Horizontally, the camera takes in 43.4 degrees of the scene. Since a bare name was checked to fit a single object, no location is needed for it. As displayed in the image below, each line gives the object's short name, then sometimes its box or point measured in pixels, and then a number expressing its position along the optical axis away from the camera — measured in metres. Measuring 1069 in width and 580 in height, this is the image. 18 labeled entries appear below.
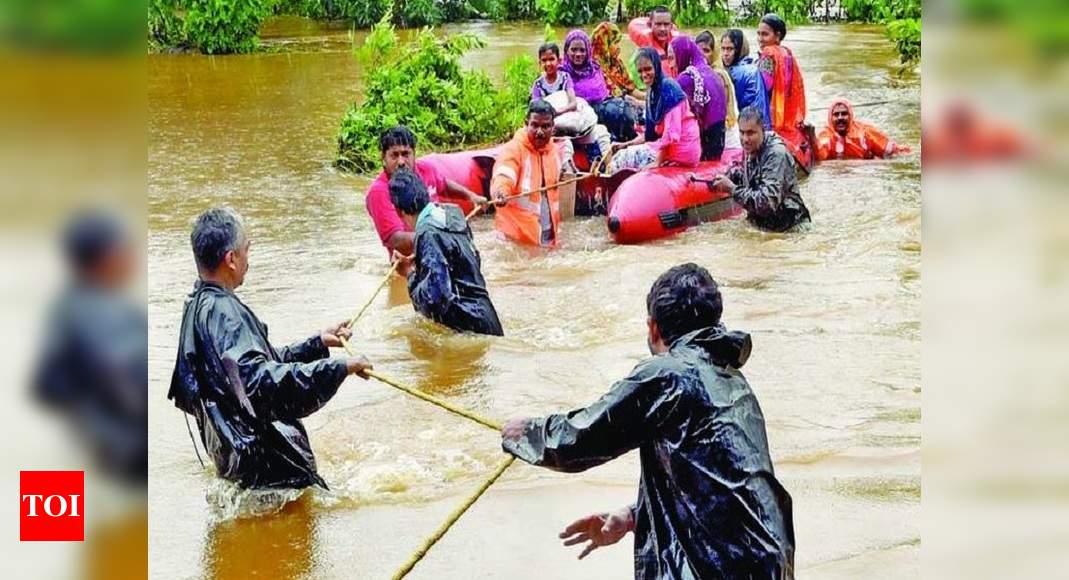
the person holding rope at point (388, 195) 7.14
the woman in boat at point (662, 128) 9.61
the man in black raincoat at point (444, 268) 6.71
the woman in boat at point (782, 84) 10.83
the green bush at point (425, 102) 11.92
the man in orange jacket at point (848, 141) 11.53
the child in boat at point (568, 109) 10.16
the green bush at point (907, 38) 15.17
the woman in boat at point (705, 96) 10.02
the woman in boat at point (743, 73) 10.55
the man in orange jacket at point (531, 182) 8.84
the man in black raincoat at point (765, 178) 9.05
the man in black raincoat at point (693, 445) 3.24
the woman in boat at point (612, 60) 11.56
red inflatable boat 9.35
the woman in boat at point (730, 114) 10.16
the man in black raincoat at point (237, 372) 4.36
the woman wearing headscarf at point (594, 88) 10.45
